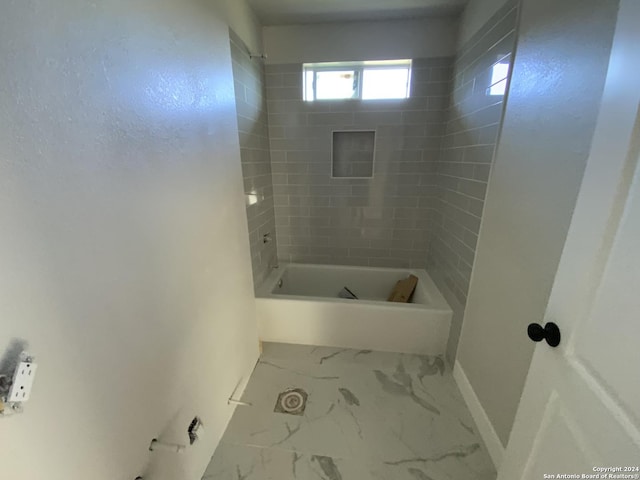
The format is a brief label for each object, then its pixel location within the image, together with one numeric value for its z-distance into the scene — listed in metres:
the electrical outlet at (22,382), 0.51
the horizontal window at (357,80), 2.21
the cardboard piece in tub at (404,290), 2.33
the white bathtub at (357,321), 1.97
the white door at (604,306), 0.54
